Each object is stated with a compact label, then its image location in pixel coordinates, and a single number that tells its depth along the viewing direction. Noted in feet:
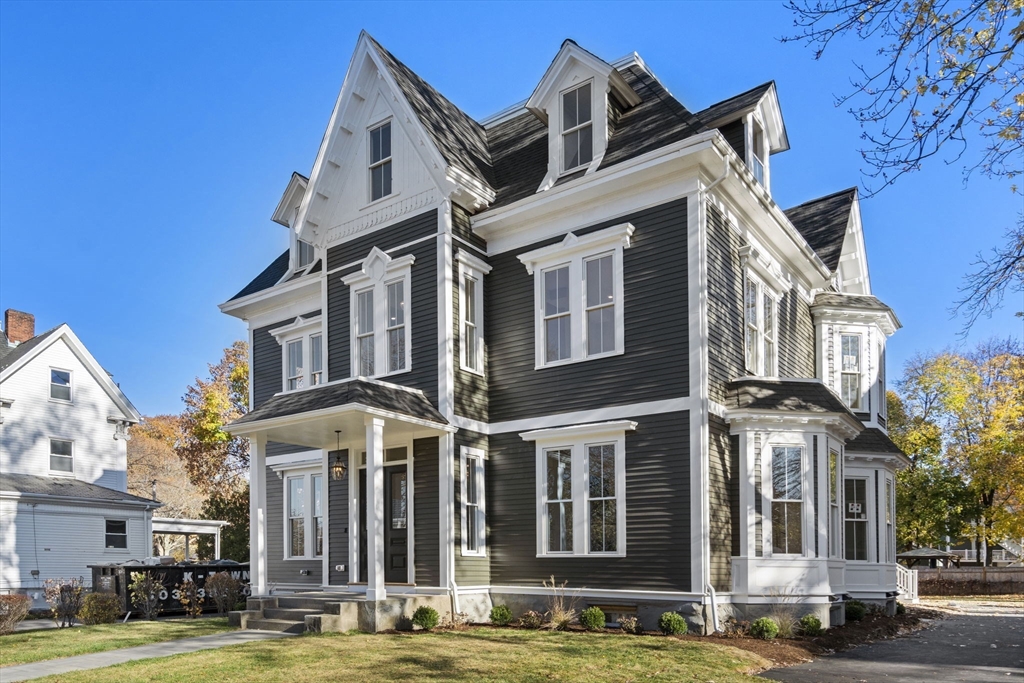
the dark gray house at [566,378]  48.16
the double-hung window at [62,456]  101.76
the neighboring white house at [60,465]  90.63
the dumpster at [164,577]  60.39
